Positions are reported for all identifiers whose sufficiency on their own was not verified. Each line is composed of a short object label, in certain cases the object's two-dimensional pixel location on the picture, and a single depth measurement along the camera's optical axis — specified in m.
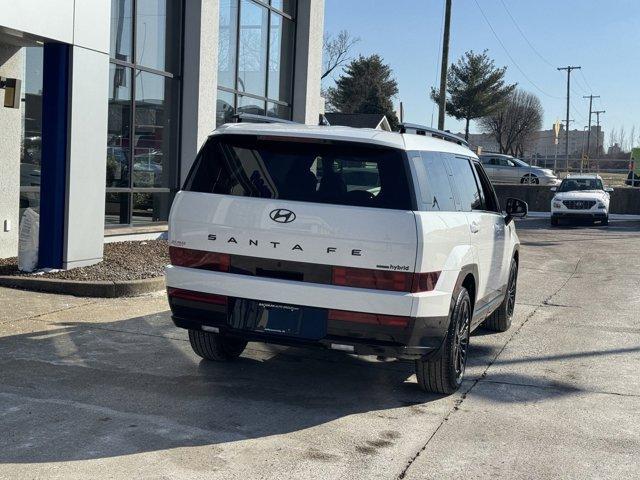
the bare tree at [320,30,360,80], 69.88
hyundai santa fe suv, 5.22
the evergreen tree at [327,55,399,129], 68.38
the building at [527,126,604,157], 94.10
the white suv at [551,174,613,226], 24.72
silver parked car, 40.66
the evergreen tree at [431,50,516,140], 66.88
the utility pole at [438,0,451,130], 26.03
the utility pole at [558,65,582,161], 72.38
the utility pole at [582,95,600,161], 97.75
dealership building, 9.95
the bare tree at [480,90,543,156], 80.00
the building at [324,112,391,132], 43.48
